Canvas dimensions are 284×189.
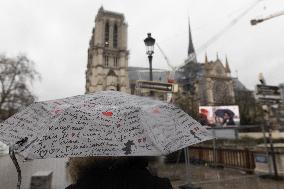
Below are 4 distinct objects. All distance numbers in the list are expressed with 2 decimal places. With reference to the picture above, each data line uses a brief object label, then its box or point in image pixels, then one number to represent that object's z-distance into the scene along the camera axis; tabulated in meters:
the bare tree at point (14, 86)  32.81
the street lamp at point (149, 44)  11.12
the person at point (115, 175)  1.96
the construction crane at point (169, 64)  49.80
